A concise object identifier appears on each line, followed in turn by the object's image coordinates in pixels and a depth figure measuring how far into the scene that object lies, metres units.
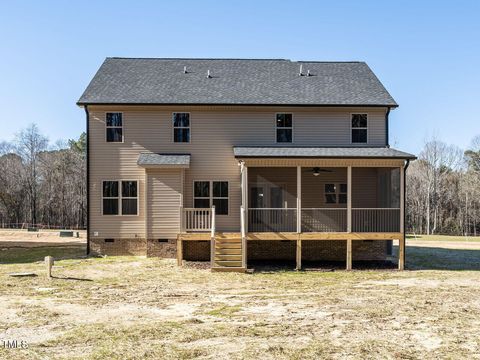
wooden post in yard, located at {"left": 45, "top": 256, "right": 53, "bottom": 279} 14.57
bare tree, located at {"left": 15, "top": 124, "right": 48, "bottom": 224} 49.75
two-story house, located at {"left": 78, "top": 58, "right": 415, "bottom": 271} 19.06
